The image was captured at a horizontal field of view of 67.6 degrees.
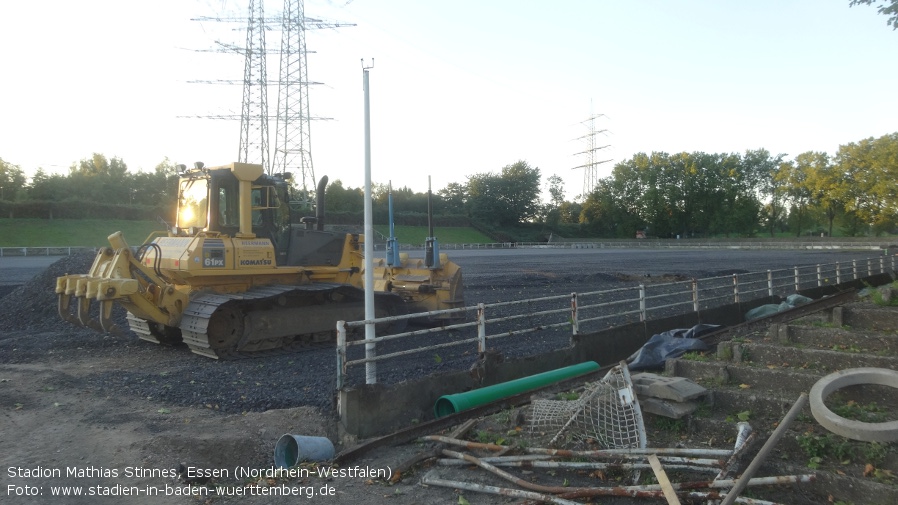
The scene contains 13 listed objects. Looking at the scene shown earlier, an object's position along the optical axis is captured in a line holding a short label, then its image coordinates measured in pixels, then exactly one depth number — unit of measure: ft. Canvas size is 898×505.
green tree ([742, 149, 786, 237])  294.66
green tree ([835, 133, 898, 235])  180.96
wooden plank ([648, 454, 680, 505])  14.06
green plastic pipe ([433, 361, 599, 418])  24.16
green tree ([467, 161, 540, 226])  265.69
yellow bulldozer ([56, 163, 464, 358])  35.78
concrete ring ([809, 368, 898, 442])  16.55
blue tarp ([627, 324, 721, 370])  29.71
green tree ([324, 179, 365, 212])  167.49
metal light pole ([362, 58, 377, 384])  24.54
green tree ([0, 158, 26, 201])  177.68
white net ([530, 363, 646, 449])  18.35
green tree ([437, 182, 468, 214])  267.53
